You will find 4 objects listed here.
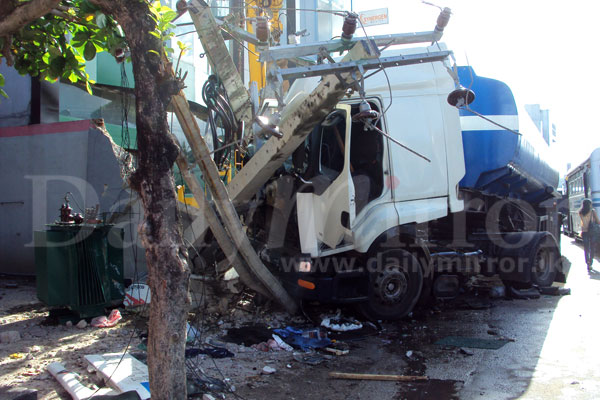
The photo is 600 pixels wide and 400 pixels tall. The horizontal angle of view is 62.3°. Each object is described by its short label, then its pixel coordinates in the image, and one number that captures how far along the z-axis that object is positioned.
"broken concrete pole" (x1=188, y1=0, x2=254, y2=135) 6.09
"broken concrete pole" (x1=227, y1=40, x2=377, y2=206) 4.97
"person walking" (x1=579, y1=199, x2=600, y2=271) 11.50
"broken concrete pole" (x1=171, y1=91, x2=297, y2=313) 5.09
